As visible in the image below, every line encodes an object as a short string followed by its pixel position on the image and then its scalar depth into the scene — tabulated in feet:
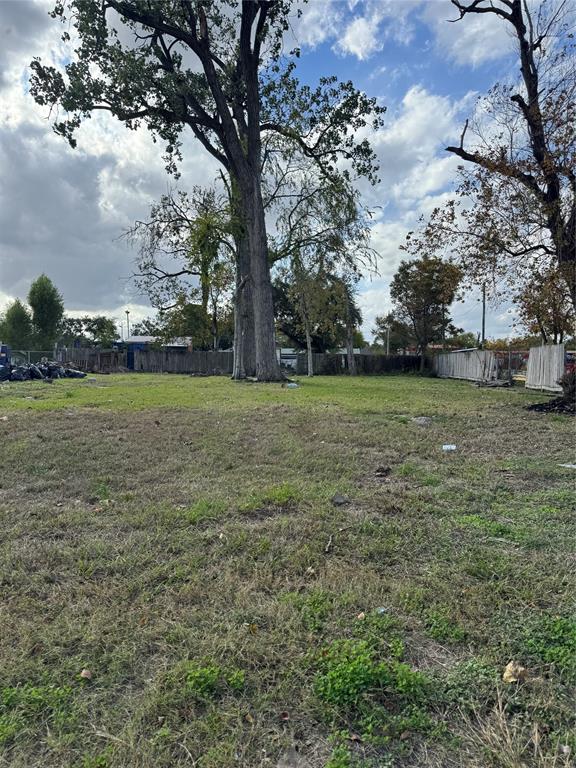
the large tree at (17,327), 124.98
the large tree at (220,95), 43.98
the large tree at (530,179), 28.84
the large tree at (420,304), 98.32
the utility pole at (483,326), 93.09
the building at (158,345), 98.33
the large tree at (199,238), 53.93
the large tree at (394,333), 107.45
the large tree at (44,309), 124.16
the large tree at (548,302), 29.66
